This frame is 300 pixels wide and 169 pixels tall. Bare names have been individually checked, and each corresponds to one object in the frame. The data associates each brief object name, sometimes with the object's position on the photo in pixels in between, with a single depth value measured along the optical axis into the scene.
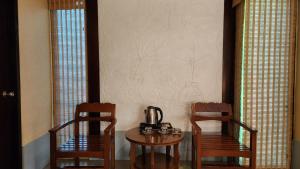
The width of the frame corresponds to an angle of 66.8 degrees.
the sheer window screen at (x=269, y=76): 2.45
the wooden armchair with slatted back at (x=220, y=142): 2.05
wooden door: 2.12
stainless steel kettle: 2.46
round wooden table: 2.12
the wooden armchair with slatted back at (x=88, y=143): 2.03
